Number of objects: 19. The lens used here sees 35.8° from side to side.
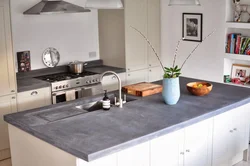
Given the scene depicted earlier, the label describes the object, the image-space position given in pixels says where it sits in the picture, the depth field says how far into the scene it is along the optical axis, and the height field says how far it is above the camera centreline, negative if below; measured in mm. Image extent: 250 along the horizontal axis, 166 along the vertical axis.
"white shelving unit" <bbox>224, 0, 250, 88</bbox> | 5635 +24
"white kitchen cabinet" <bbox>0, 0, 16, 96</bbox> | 4855 -257
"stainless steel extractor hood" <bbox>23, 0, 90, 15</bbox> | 5293 +383
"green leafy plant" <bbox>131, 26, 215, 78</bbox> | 4129 -426
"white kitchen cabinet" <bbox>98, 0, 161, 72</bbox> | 6344 -4
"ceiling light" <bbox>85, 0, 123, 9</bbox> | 3520 +272
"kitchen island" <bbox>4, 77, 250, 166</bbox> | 3148 -861
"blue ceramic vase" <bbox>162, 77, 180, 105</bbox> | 4055 -601
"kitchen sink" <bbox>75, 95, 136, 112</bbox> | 4234 -784
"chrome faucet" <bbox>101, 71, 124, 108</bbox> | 4028 -716
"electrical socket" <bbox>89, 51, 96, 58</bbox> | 6727 -342
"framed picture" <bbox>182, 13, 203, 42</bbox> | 6293 +105
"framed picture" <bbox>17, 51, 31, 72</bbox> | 5761 -378
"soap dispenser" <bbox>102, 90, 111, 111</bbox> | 3937 -707
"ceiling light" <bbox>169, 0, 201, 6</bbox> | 3907 +308
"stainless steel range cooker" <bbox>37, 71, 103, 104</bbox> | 5516 -746
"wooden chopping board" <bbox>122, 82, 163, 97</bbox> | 4453 -646
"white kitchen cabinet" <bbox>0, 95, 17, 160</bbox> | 5012 -1084
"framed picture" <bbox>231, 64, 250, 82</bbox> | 5875 -604
